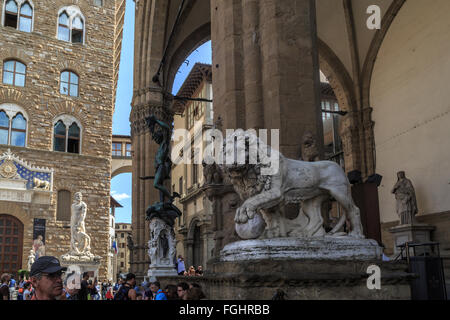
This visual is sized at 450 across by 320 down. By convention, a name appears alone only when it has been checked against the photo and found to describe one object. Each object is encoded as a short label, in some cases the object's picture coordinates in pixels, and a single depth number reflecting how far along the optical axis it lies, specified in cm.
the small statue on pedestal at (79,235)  2139
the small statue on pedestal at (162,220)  1108
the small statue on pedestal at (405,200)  1406
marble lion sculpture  431
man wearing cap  265
